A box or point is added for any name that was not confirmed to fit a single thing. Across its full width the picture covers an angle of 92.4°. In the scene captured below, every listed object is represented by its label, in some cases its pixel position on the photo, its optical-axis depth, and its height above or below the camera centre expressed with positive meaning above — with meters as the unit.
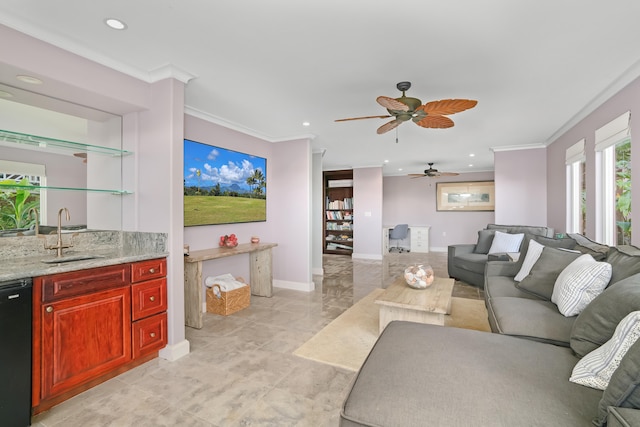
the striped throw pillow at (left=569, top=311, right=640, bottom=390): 1.09 -0.55
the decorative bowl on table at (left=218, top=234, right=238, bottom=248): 3.81 -0.34
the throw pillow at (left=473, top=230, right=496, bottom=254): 5.07 -0.48
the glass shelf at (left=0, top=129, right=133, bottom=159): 2.14 +0.53
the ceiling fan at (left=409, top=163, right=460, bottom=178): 6.71 +0.88
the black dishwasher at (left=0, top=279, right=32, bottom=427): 1.60 -0.74
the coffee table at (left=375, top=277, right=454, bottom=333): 2.51 -0.75
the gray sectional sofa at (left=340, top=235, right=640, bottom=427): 0.98 -0.65
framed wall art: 8.41 +0.49
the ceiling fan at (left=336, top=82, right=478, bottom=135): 2.28 +0.84
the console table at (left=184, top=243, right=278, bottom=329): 3.11 -0.72
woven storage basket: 3.51 -1.02
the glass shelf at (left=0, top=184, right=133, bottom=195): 2.13 +0.19
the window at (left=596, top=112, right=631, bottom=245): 2.90 +0.33
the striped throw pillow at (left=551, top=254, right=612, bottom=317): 1.80 -0.44
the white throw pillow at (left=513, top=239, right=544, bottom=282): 2.93 -0.45
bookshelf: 8.30 +0.04
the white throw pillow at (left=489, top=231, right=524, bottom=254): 4.64 -0.45
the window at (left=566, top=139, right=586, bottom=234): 4.01 +0.30
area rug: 2.48 -1.15
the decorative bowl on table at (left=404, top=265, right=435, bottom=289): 2.98 -0.63
